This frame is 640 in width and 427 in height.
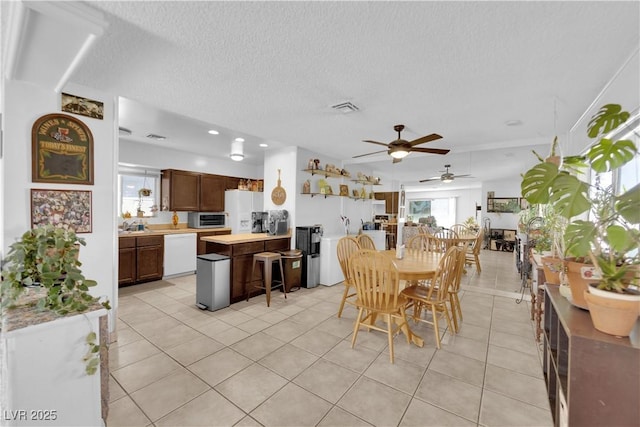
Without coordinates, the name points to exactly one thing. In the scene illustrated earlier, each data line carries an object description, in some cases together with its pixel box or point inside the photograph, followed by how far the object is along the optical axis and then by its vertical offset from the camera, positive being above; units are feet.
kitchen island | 12.08 -2.04
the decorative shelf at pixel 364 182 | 19.11 +2.03
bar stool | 12.03 -2.43
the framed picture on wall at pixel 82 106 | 7.50 +2.81
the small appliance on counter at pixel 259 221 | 15.05 -0.68
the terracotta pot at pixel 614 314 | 3.78 -1.42
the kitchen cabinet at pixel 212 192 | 18.37 +1.05
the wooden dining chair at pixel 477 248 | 16.89 -2.25
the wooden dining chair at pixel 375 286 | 7.61 -2.19
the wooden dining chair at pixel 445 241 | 13.29 -1.71
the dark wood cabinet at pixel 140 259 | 13.94 -2.76
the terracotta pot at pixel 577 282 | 4.78 -1.21
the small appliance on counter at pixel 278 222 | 14.46 -0.71
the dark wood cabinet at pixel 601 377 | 3.70 -2.26
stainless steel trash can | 11.14 -3.04
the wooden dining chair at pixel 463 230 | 20.89 -1.45
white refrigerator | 18.78 +0.03
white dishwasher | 15.76 -2.74
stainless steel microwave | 18.08 -0.78
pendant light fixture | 14.32 +3.16
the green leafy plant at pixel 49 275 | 4.09 -1.06
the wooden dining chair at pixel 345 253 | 10.11 -1.70
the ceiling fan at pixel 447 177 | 19.92 +2.50
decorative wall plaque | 7.13 +1.49
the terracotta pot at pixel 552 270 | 6.54 -1.40
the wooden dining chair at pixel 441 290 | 8.23 -2.55
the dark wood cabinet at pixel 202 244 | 17.39 -2.29
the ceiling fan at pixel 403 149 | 10.07 +2.30
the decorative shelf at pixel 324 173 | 15.26 +2.10
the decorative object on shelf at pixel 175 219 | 17.75 -0.76
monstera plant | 4.01 +0.06
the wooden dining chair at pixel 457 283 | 9.28 -2.54
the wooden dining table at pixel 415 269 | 8.33 -1.80
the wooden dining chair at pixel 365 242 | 13.46 -1.57
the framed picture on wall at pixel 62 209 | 7.13 -0.09
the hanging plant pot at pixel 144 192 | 17.12 +0.92
